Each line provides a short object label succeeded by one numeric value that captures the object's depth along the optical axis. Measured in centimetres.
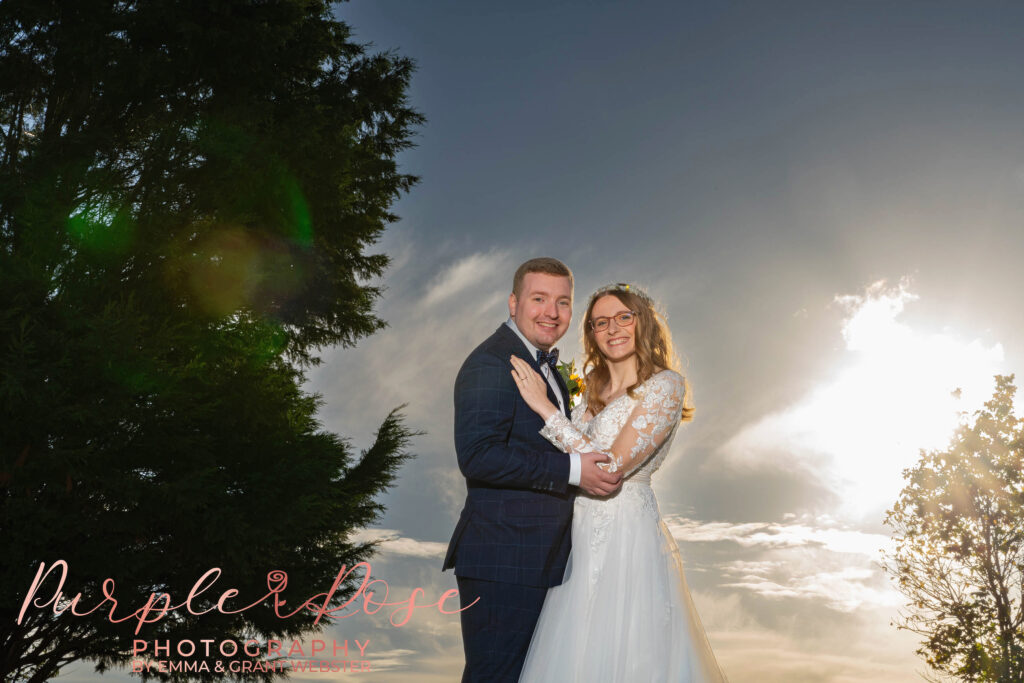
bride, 409
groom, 416
